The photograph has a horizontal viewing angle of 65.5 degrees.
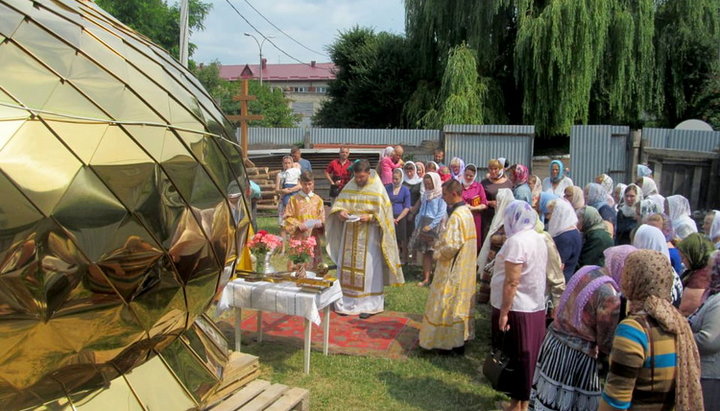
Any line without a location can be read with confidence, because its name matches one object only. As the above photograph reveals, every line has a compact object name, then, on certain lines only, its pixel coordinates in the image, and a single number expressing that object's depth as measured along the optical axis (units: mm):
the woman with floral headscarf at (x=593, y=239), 5238
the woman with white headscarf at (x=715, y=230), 5043
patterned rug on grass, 5848
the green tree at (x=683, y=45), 18347
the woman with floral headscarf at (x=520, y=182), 7363
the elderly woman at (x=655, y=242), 4129
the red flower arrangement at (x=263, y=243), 5680
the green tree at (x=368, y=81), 24078
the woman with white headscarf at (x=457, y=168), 9281
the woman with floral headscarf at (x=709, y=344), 3072
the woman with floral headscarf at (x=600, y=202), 6648
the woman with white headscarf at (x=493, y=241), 5973
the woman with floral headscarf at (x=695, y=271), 3549
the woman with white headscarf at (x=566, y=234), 5125
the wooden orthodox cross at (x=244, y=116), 12789
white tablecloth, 5023
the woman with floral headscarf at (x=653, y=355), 2410
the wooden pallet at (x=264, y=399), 3514
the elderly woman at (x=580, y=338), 3184
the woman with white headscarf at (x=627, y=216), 6758
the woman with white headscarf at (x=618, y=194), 8008
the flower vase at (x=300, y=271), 5641
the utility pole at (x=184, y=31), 10867
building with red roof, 59969
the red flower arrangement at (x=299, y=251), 5773
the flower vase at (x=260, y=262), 5762
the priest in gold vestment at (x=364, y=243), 6750
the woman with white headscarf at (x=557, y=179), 8445
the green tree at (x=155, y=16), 28500
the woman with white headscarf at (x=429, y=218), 8180
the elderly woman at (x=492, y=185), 8172
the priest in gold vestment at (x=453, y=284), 5312
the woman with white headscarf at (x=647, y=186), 7458
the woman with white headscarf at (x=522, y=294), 4129
